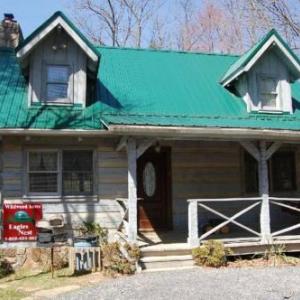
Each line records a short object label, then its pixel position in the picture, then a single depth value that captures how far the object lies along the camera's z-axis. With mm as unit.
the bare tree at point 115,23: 26672
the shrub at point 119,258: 8914
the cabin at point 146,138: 10133
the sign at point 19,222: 9211
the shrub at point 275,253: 9953
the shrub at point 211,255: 9367
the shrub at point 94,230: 10680
